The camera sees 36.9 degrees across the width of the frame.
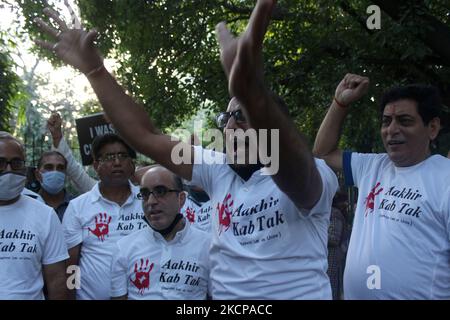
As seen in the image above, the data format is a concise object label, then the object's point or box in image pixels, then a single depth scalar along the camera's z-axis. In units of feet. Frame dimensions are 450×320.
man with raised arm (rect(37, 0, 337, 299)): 7.50
